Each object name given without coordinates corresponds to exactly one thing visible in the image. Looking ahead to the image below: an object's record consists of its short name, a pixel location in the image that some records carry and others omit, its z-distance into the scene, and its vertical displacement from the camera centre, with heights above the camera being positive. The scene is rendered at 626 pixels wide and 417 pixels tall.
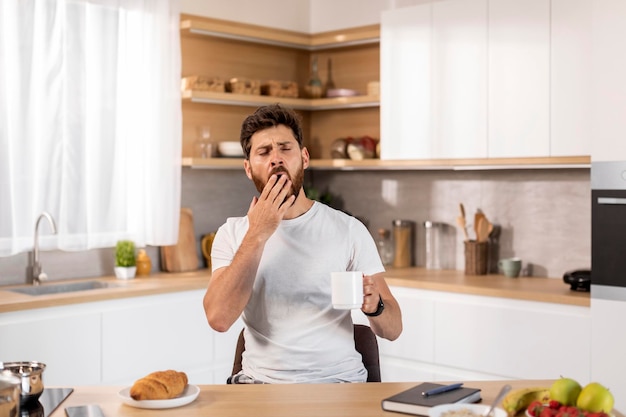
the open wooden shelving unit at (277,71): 5.09 +0.70
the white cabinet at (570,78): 4.18 +0.51
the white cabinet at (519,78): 4.34 +0.54
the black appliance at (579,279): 4.15 -0.41
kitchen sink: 4.30 -0.47
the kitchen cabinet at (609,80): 3.78 +0.45
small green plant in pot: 4.64 -0.35
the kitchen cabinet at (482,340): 4.01 -0.69
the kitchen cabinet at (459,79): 4.57 +0.56
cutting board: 5.00 -0.33
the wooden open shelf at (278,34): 4.96 +0.88
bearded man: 2.76 -0.25
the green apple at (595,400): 1.99 -0.45
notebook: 2.12 -0.50
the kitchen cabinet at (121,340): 3.84 -0.67
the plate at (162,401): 2.19 -0.51
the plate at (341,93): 5.39 +0.57
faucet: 4.30 -0.37
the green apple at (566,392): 2.03 -0.45
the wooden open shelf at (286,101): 4.93 +0.50
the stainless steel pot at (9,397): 1.83 -0.42
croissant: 2.20 -0.48
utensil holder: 4.87 -0.36
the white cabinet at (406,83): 4.81 +0.57
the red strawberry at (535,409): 2.00 -0.48
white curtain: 4.28 +0.33
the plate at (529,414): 2.01 -0.49
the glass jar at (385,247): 5.32 -0.33
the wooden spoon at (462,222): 5.00 -0.18
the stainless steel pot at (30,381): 2.22 -0.46
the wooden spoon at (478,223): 4.92 -0.18
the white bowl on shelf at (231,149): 5.12 +0.23
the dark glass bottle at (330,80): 5.68 +0.68
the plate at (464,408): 2.02 -0.49
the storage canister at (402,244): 5.25 -0.31
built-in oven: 3.83 -0.17
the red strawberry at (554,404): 2.01 -0.47
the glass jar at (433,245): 5.14 -0.31
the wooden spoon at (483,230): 4.92 -0.22
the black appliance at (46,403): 2.18 -0.53
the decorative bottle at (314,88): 5.55 +0.61
